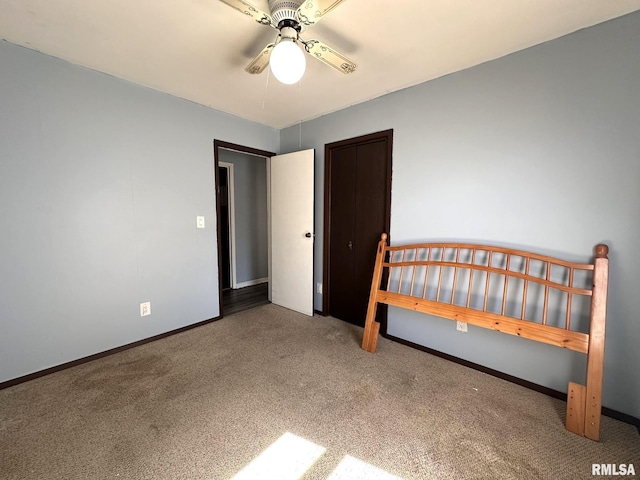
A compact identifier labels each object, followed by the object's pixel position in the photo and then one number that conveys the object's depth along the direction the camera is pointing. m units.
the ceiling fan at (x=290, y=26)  1.16
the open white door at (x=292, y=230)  3.06
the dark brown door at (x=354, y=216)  2.56
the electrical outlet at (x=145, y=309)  2.39
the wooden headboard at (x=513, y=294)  1.43
